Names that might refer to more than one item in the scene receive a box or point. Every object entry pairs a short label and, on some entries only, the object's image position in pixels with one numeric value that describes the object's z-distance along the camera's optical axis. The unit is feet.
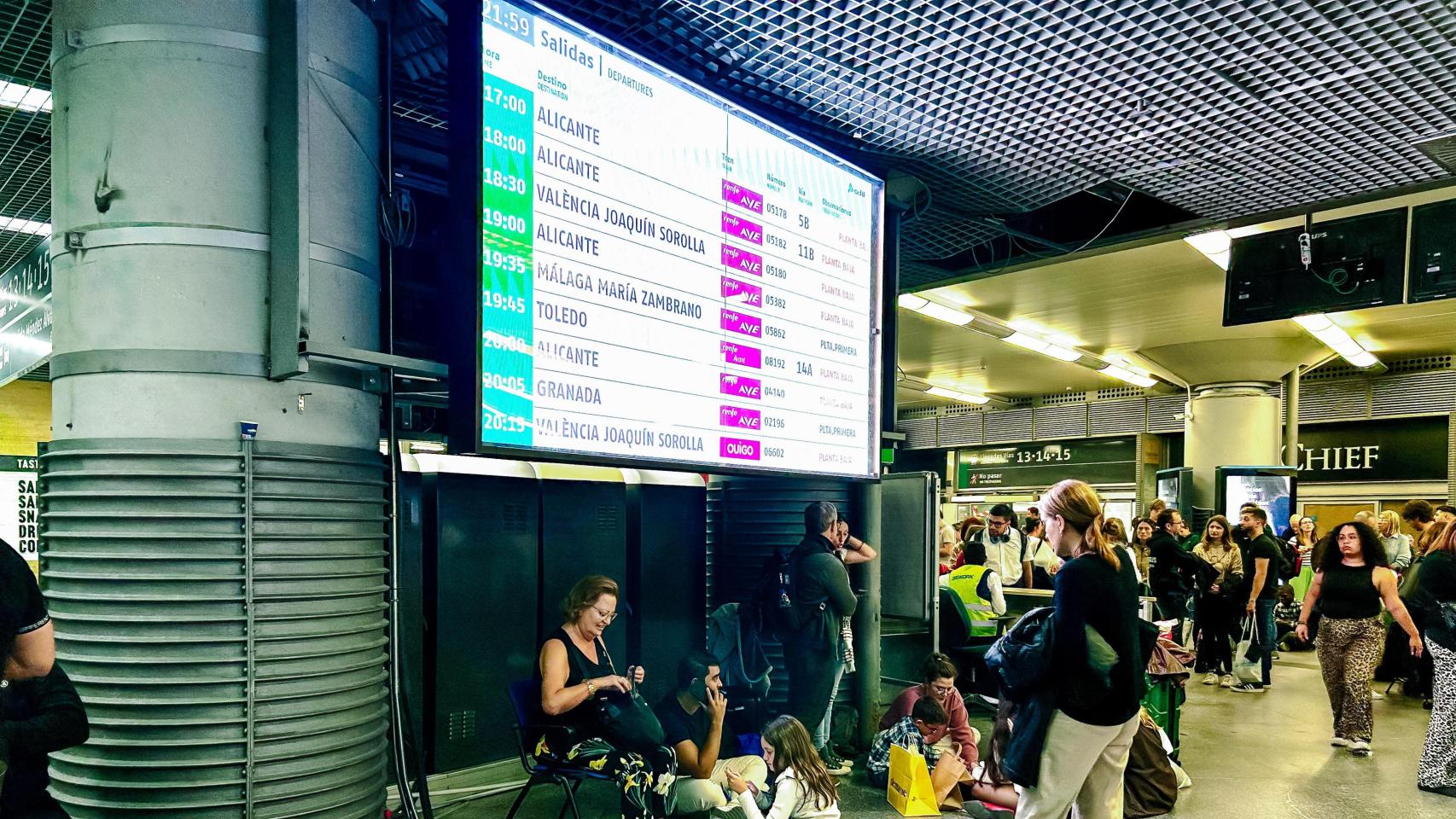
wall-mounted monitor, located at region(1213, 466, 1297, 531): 36.99
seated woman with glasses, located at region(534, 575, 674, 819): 11.07
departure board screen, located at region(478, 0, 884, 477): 9.93
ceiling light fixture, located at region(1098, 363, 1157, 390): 48.78
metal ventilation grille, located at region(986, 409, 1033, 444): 61.82
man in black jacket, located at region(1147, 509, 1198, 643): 26.16
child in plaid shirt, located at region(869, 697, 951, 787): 14.93
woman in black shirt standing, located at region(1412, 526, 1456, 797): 16.14
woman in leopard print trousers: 18.34
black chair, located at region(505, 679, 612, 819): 10.94
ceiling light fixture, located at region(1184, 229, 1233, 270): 24.88
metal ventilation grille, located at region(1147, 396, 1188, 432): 52.54
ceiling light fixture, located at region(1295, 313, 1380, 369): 36.32
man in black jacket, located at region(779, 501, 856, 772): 15.67
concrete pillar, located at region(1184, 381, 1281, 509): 42.83
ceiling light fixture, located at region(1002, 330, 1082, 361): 41.55
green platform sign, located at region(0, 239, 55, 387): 9.34
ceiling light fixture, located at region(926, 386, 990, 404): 60.59
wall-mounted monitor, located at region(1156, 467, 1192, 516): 39.50
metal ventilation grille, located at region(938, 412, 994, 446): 64.90
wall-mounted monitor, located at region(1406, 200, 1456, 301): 17.29
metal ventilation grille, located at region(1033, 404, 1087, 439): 58.39
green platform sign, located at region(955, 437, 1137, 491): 56.39
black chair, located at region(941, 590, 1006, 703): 21.71
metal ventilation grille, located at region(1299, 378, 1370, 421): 47.52
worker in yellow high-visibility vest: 21.75
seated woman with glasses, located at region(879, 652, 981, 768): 15.61
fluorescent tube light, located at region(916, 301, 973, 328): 35.06
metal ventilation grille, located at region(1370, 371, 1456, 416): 44.21
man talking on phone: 12.94
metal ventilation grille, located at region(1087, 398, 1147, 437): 54.85
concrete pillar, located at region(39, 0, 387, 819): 8.32
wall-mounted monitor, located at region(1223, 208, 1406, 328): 17.97
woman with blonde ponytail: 9.70
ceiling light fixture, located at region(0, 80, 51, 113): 13.17
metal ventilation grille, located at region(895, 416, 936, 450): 69.10
